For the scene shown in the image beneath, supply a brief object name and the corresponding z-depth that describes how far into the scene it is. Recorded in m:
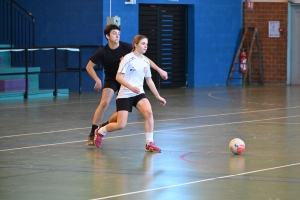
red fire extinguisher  28.45
